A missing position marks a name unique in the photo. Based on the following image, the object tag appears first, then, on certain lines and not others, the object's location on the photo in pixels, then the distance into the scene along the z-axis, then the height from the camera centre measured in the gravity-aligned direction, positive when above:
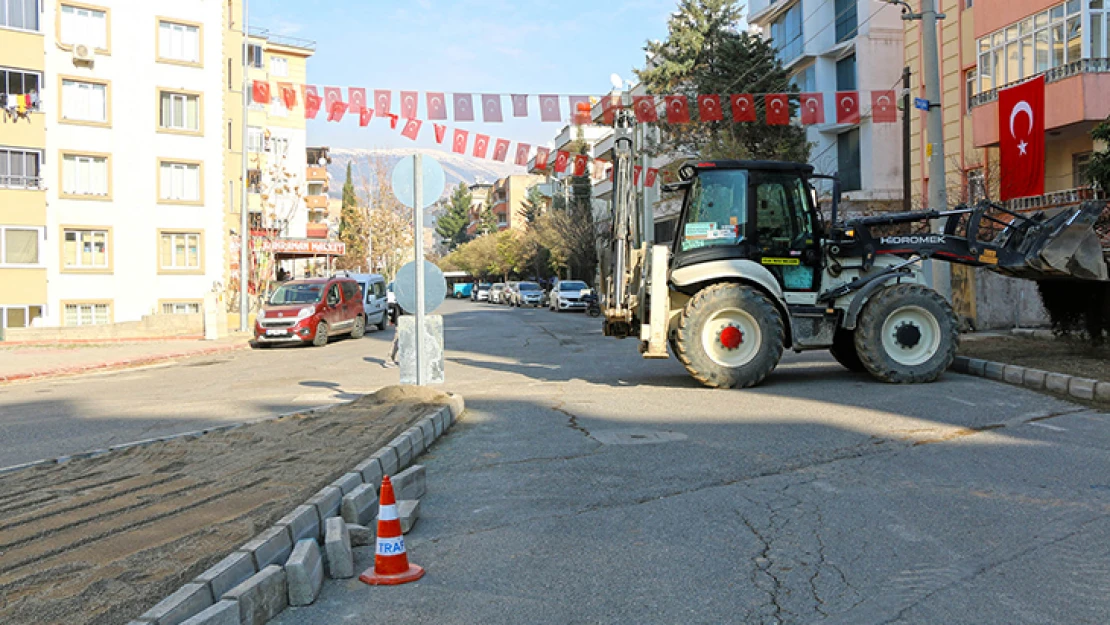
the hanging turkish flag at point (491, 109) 21.97 +4.45
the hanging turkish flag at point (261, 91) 22.66 +5.06
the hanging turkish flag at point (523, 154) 24.81 +3.83
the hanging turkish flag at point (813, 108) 23.80 +4.73
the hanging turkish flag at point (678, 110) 22.45 +4.48
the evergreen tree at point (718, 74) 38.50 +9.60
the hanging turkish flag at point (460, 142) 23.94 +4.03
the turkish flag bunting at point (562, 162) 25.73 +3.76
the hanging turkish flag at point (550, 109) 22.06 +4.43
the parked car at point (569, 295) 45.94 +0.18
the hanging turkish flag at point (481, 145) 24.75 +4.07
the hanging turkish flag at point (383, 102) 21.69 +4.57
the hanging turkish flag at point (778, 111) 23.20 +4.57
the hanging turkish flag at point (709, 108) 21.86 +4.42
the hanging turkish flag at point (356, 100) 21.75 +4.66
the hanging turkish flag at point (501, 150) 25.05 +3.97
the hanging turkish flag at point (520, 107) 22.00 +4.49
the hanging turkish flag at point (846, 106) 23.19 +4.68
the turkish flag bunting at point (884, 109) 24.01 +4.74
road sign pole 11.08 +0.81
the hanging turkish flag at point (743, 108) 24.62 +4.95
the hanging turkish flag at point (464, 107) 21.92 +4.48
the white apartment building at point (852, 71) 35.44 +8.77
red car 25.28 -0.32
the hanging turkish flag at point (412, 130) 22.22 +4.03
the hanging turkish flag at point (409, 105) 21.72 +4.51
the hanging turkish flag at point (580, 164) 26.81 +3.85
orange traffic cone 5.08 -1.36
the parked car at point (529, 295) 58.21 +0.26
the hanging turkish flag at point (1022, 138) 23.66 +3.96
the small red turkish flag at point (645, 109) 21.89 +4.36
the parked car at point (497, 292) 69.62 +0.58
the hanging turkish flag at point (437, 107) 21.95 +4.49
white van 31.69 +0.10
